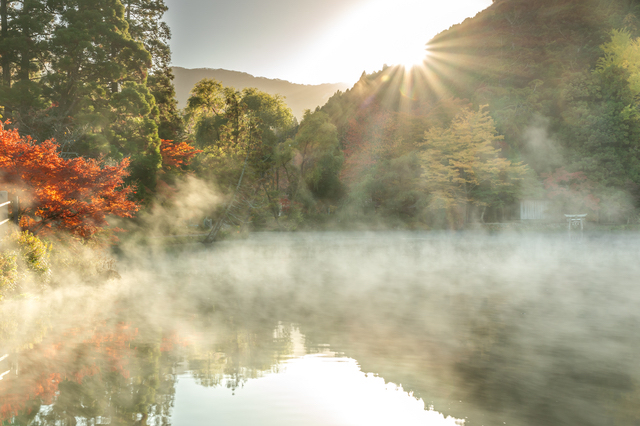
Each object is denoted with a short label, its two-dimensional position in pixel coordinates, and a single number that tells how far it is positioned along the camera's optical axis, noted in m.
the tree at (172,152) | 27.91
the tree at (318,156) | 42.38
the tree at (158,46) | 30.95
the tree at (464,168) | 38.31
